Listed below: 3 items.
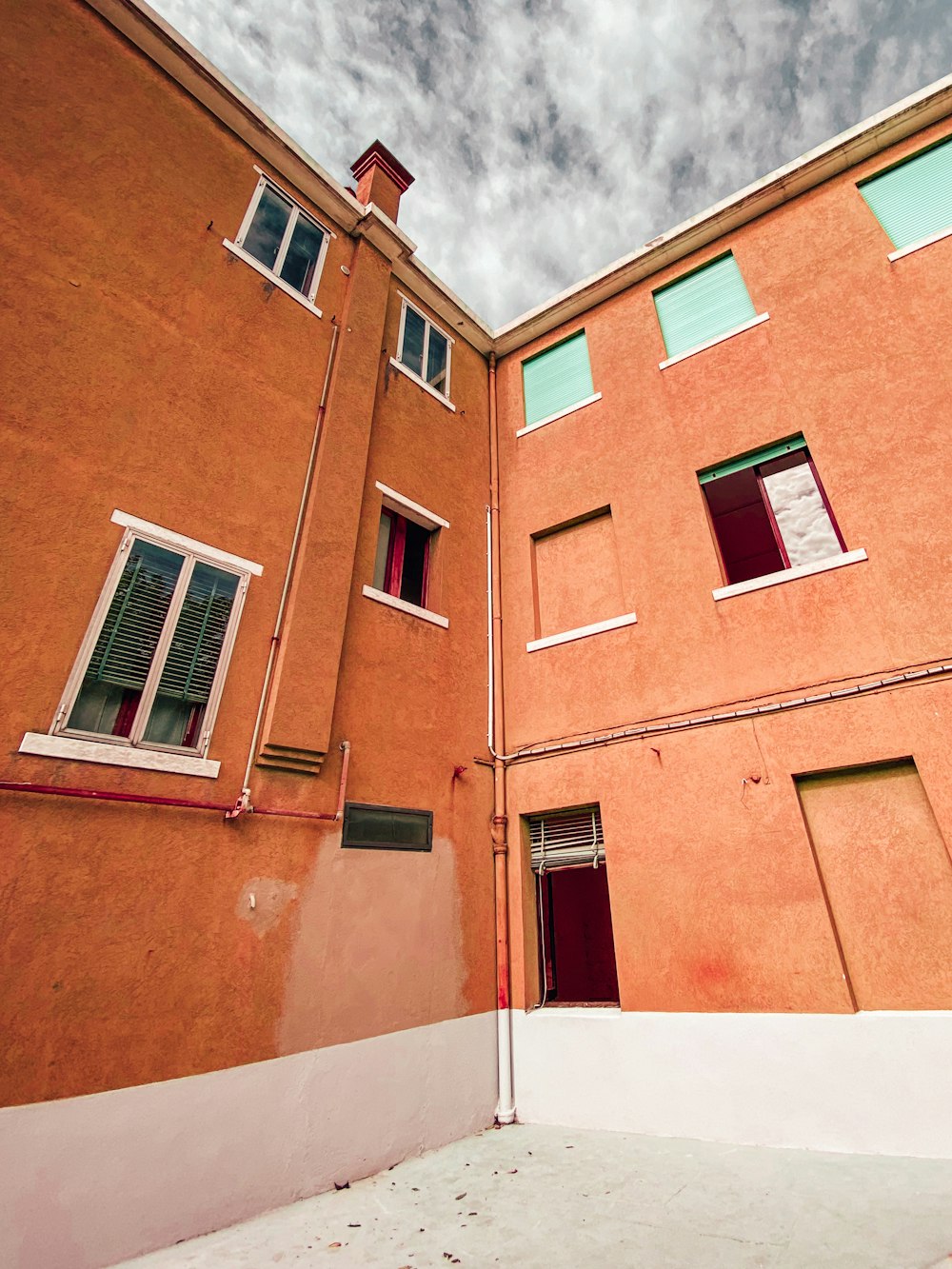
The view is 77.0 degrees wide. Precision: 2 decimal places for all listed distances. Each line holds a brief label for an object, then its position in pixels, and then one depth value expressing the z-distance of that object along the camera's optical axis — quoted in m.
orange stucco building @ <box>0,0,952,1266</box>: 4.73
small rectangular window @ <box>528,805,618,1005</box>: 7.46
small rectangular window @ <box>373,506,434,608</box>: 8.31
